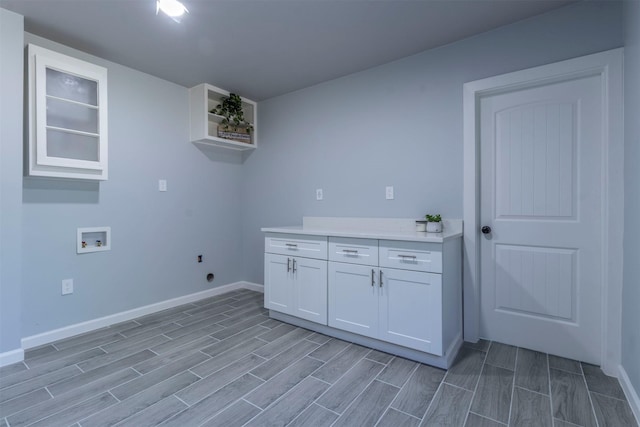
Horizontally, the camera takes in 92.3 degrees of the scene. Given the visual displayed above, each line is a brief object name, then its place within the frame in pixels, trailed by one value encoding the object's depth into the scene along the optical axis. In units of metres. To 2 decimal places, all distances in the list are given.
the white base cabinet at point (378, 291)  2.02
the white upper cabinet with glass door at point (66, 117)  2.18
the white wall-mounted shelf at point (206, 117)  3.27
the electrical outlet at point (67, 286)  2.51
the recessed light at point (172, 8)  1.90
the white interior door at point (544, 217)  2.03
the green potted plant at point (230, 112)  3.42
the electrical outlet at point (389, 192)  2.78
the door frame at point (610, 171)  1.87
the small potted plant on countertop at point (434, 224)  2.31
